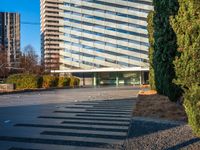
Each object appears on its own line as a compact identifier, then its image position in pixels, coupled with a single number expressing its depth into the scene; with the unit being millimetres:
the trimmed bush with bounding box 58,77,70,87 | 35954
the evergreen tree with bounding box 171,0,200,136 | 4466
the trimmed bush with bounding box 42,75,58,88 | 31728
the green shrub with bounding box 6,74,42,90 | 28395
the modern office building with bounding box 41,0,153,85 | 59661
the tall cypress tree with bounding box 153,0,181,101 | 10018
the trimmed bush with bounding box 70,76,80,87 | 39626
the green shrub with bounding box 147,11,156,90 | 16692
